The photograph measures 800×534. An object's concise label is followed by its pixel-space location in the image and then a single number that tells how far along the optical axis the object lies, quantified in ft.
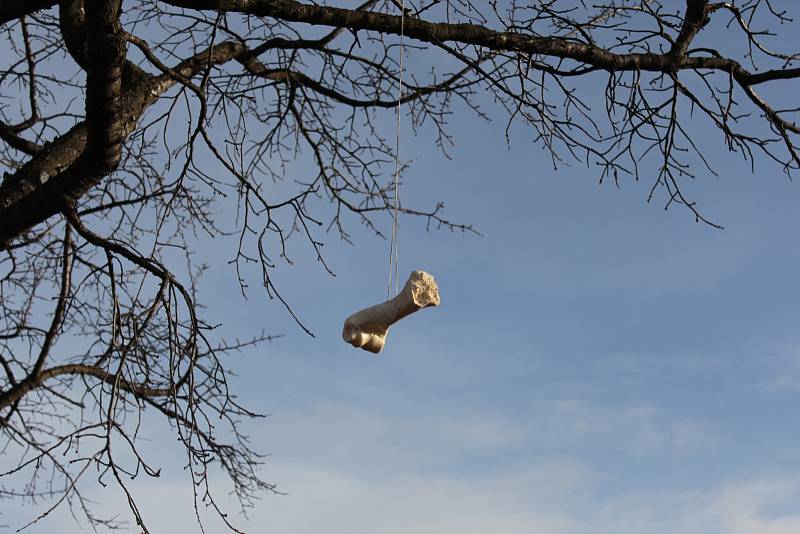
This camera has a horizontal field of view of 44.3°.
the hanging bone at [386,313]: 11.05
